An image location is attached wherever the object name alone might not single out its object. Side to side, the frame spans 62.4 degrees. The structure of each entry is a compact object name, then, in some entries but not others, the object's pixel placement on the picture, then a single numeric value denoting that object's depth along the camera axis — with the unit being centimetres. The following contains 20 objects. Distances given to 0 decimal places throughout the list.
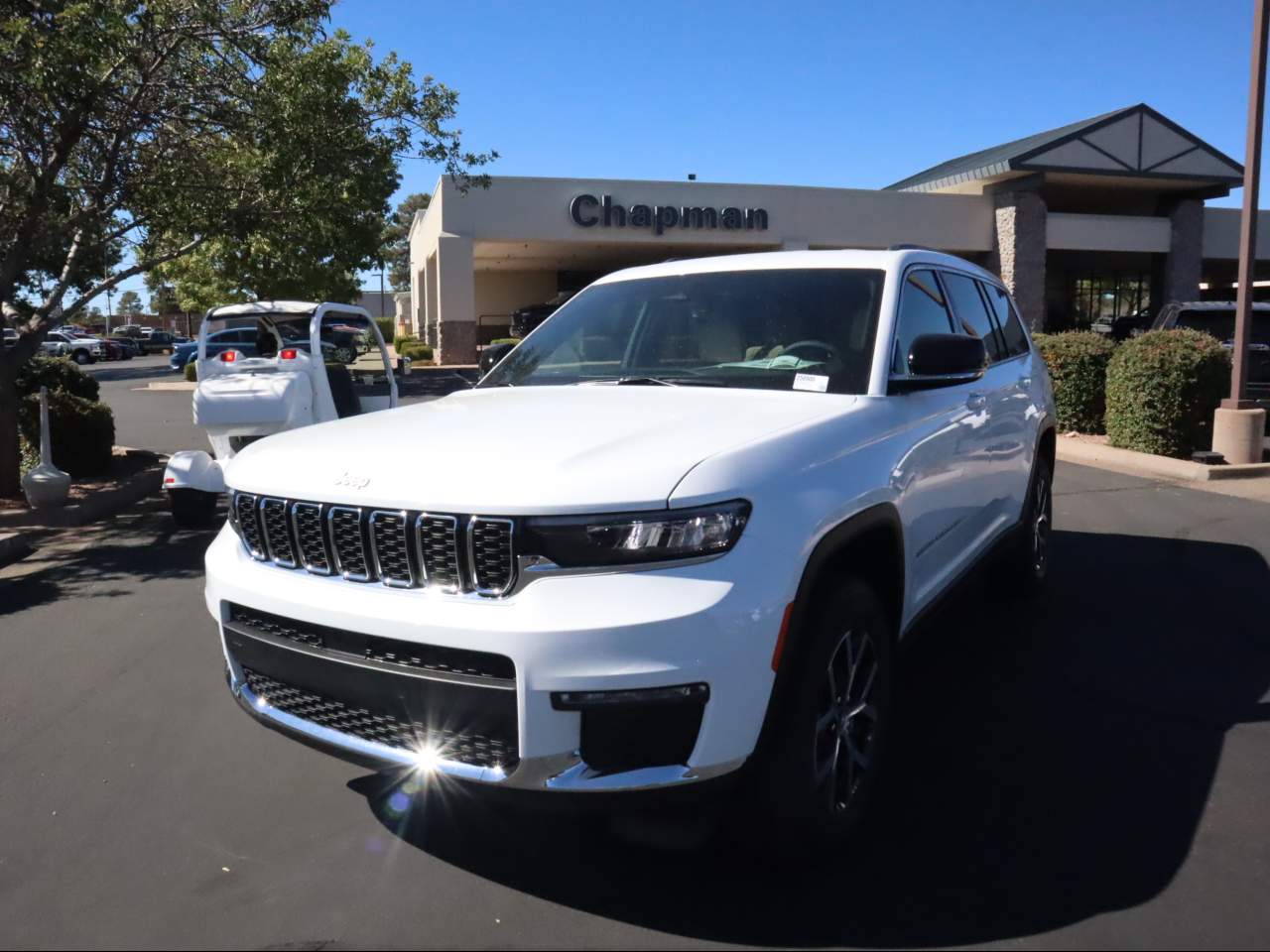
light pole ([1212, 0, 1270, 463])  1073
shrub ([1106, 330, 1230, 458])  1117
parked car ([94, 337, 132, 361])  5516
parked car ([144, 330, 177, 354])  6619
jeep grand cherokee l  256
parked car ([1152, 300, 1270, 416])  1310
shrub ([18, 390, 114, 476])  1068
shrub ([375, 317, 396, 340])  5868
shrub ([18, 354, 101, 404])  1171
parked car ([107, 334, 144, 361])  5750
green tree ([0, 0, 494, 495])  862
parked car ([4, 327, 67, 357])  4453
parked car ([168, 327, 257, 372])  3666
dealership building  3164
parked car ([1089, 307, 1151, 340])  2405
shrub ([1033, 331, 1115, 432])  1327
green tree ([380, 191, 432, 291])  9411
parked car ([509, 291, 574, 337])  2919
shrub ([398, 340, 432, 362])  3747
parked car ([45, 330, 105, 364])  5069
